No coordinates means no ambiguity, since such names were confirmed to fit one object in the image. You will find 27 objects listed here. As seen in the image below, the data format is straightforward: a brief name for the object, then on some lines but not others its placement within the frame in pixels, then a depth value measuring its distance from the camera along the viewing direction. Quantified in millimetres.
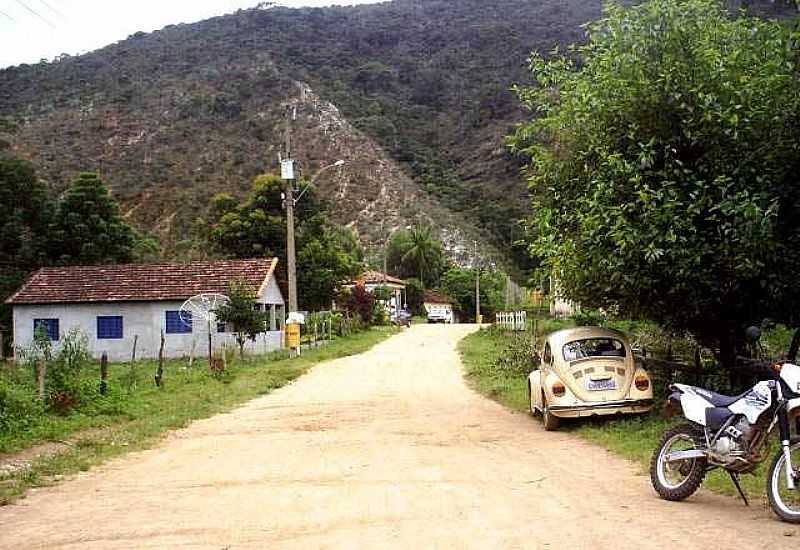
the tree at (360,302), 55688
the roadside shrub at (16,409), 13633
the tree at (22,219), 46250
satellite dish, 30656
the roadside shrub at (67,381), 15859
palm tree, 84562
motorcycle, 7273
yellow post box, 32625
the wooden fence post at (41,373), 15648
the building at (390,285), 75938
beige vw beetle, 13273
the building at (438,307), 78750
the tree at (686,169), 12266
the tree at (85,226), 46688
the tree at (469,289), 80600
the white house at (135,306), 34594
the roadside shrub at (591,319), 28531
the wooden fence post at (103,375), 17661
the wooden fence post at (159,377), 21094
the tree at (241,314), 28984
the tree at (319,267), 48812
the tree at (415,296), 85000
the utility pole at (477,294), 75562
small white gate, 44638
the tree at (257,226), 49062
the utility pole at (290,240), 32594
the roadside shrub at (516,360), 23281
